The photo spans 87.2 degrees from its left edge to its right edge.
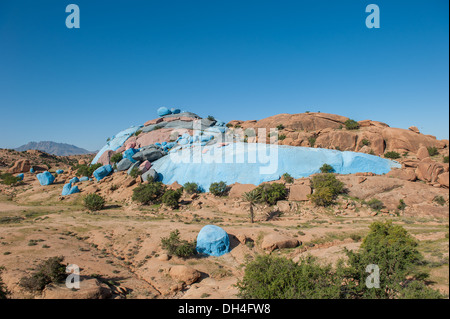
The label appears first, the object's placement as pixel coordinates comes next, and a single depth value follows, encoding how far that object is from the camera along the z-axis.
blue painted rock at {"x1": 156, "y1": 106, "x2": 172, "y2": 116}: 76.38
